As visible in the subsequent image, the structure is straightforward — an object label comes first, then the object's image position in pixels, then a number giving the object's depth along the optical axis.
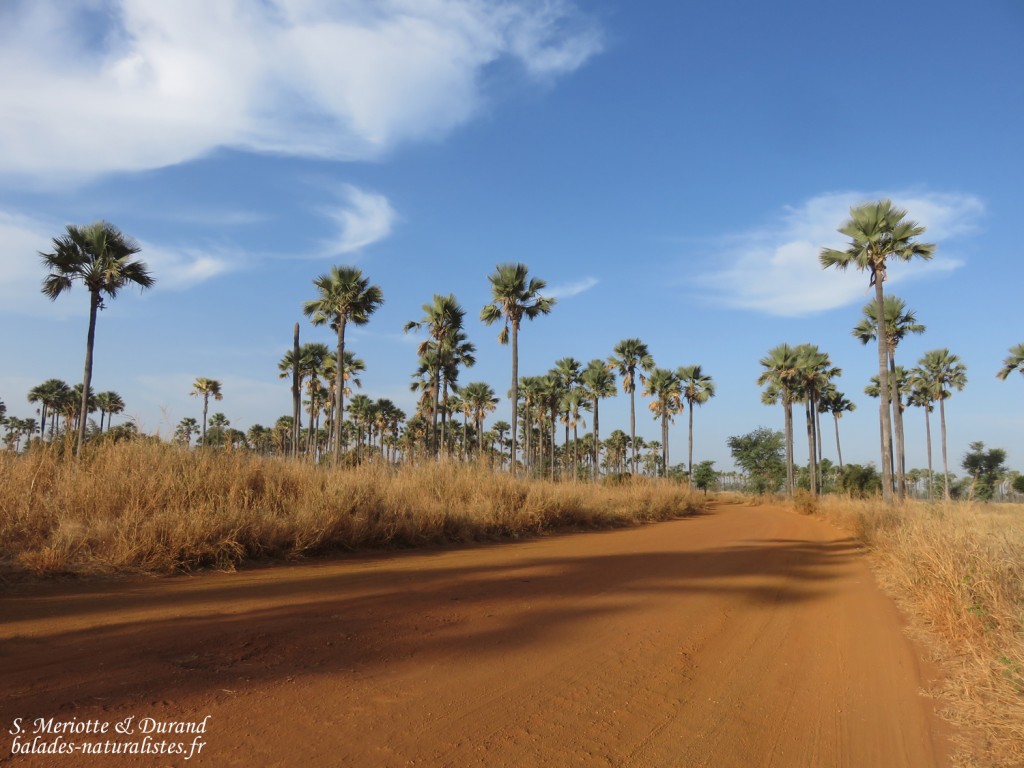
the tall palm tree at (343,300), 31.78
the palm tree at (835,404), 59.53
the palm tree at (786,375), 48.38
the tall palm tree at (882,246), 24.94
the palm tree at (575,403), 55.06
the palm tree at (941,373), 49.91
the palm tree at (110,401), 56.09
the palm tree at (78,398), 51.28
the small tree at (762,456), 78.19
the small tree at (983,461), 62.26
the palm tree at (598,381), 52.00
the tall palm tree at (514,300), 34.09
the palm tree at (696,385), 56.09
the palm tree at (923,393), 51.06
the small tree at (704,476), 70.50
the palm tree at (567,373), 52.53
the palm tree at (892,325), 35.41
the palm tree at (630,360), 51.62
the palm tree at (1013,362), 43.66
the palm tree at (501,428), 80.69
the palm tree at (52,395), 56.31
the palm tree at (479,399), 57.31
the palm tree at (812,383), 47.88
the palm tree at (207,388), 60.19
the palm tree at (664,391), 55.59
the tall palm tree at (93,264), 22.81
